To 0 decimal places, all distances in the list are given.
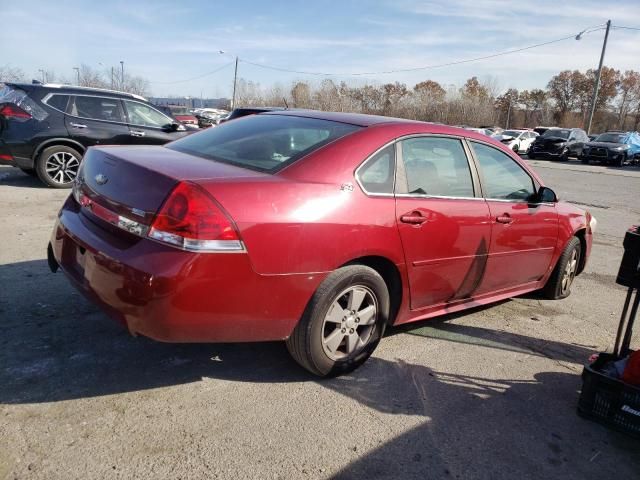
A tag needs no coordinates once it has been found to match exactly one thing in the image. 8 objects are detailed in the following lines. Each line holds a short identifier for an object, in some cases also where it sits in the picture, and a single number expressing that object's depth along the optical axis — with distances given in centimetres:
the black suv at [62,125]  812
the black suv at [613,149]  2677
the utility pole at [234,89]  6156
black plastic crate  271
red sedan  250
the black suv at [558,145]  2861
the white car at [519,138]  3052
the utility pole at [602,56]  3701
